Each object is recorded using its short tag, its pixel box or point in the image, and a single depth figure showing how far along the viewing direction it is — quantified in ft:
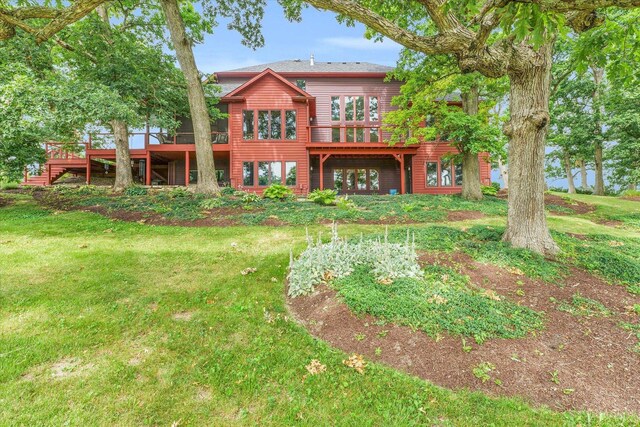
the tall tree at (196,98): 37.58
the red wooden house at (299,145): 56.90
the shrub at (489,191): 52.75
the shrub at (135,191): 42.68
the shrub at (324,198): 38.83
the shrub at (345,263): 13.46
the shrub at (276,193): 42.09
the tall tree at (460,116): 40.40
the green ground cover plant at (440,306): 10.21
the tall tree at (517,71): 14.87
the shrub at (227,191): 40.70
